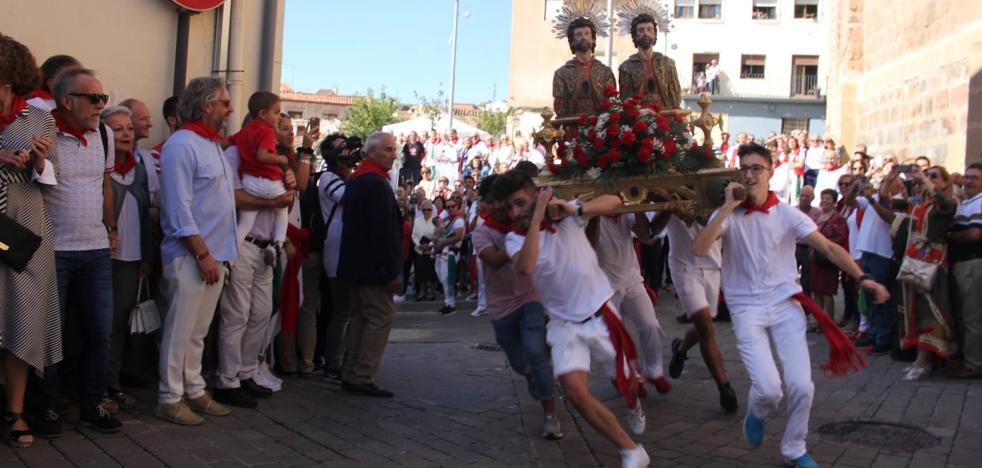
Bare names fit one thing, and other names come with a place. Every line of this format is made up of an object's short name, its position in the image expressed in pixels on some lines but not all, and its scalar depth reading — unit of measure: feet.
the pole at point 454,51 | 162.46
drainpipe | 32.19
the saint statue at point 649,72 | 26.05
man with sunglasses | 18.95
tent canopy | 114.42
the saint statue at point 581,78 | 25.81
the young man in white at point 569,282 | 18.08
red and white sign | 30.12
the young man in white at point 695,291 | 24.18
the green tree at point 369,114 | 188.66
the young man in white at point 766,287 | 18.72
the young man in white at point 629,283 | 24.85
